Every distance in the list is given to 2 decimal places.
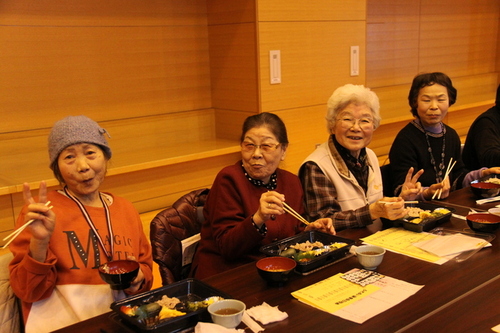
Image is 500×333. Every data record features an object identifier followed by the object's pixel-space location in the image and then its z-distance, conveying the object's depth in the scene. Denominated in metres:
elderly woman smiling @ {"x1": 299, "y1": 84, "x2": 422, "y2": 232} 2.40
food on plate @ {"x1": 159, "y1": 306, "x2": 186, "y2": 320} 1.42
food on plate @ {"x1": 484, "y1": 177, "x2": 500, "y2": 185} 2.69
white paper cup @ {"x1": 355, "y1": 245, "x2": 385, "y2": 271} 1.73
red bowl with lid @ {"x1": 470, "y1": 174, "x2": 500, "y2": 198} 2.51
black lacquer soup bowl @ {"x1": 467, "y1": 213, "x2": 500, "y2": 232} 2.03
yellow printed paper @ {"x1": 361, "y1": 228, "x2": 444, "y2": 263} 1.86
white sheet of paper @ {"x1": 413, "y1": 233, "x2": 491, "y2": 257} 1.86
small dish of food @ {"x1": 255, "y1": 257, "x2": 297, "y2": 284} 1.60
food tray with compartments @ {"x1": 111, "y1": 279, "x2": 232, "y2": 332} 1.36
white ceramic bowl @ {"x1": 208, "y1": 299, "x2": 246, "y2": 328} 1.38
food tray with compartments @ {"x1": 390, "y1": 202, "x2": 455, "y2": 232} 2.09
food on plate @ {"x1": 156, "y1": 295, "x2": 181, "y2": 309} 1.49
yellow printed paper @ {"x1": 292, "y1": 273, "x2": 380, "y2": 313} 1.51
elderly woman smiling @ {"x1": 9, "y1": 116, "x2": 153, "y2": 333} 1.66
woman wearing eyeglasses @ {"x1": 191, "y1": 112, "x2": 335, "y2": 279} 2.05
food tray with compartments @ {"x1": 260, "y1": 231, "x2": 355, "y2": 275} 1.74
